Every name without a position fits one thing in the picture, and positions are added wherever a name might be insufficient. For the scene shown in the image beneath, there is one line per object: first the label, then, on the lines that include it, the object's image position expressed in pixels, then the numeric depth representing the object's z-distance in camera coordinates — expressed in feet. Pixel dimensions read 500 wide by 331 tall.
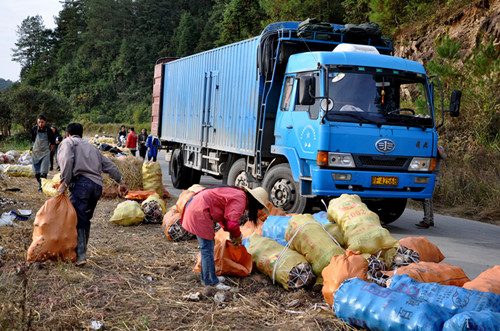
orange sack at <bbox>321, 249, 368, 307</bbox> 14.30
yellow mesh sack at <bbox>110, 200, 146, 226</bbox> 26.81
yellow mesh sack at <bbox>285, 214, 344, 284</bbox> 16.38
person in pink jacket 15.62
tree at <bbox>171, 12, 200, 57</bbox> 226.58
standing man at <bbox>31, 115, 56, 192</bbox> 37.52
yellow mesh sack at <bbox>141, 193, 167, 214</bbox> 28.17
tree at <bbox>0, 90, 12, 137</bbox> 103.30
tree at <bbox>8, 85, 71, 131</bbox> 102.63
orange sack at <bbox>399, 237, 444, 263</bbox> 17.35
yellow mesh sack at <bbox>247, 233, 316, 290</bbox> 16.16
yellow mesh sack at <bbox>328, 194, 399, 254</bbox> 16.76
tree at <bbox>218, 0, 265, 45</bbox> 116.26
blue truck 24.86
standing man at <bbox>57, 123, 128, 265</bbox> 18.47
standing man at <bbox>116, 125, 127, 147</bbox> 94.43
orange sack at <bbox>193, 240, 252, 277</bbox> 17.19
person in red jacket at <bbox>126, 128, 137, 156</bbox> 65.00
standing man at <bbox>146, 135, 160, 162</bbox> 53.91
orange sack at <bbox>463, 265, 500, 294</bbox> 12.93
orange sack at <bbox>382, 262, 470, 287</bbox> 14.24
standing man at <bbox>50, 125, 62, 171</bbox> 53.00
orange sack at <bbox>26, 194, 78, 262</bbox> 17.61
